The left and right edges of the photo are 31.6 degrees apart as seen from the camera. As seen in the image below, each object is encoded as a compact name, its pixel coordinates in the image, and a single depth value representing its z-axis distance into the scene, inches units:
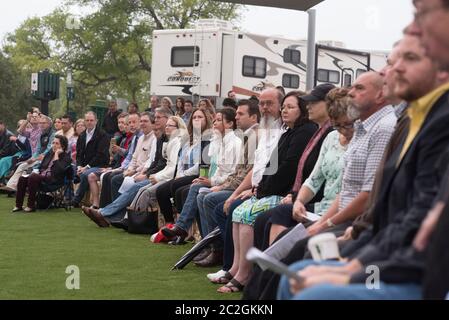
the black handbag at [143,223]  440.5
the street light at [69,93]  1077.5
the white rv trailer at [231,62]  827.4
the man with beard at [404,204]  115.9
